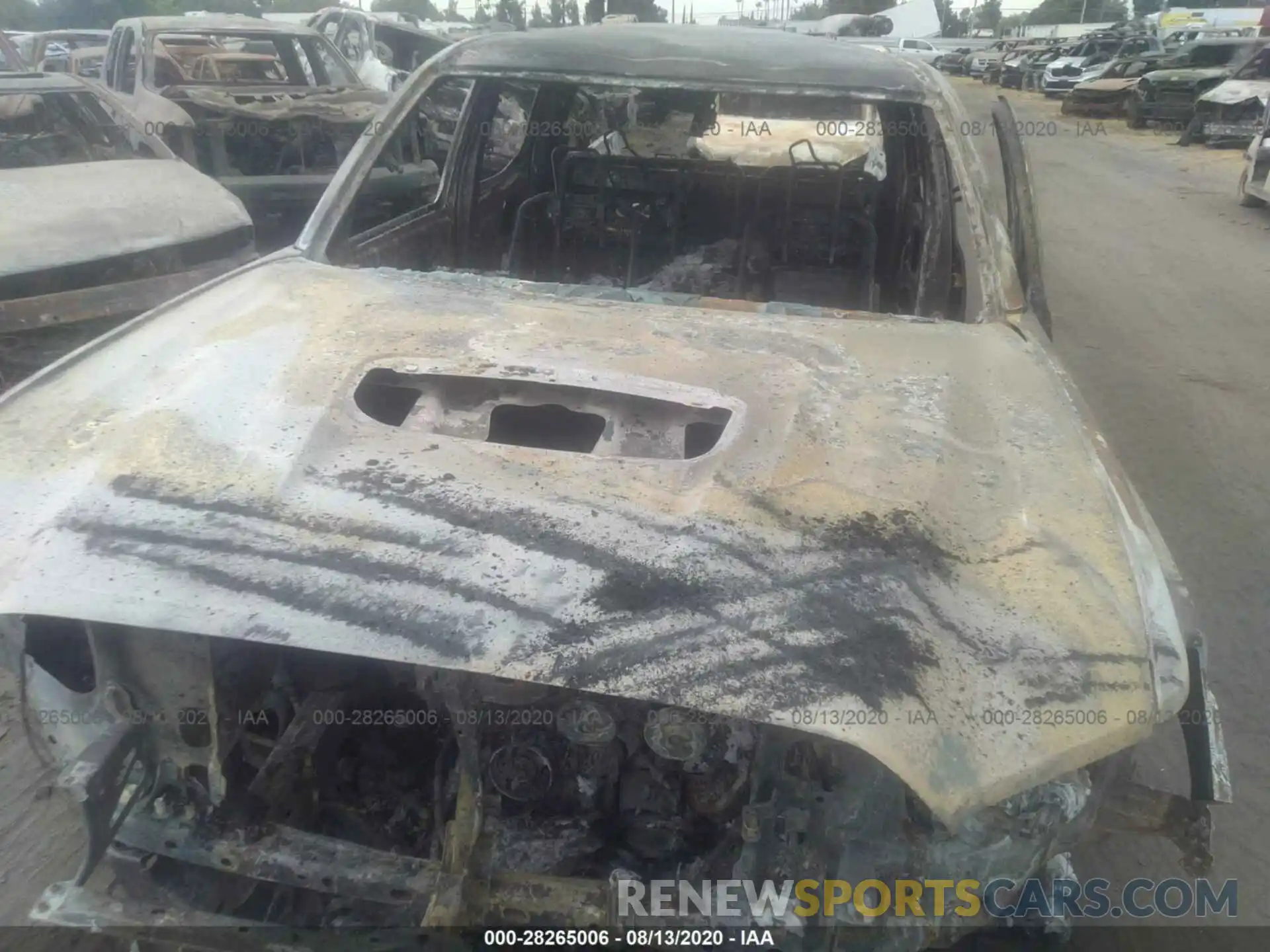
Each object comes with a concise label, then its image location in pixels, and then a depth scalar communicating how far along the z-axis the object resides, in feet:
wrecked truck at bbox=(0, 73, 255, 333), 11.85
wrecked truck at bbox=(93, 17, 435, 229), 20.25
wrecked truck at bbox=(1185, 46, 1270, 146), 39.45
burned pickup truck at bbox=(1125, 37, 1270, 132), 46.21
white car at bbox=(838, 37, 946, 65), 63.95
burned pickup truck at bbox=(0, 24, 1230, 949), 4.29
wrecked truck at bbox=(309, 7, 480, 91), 32.24
